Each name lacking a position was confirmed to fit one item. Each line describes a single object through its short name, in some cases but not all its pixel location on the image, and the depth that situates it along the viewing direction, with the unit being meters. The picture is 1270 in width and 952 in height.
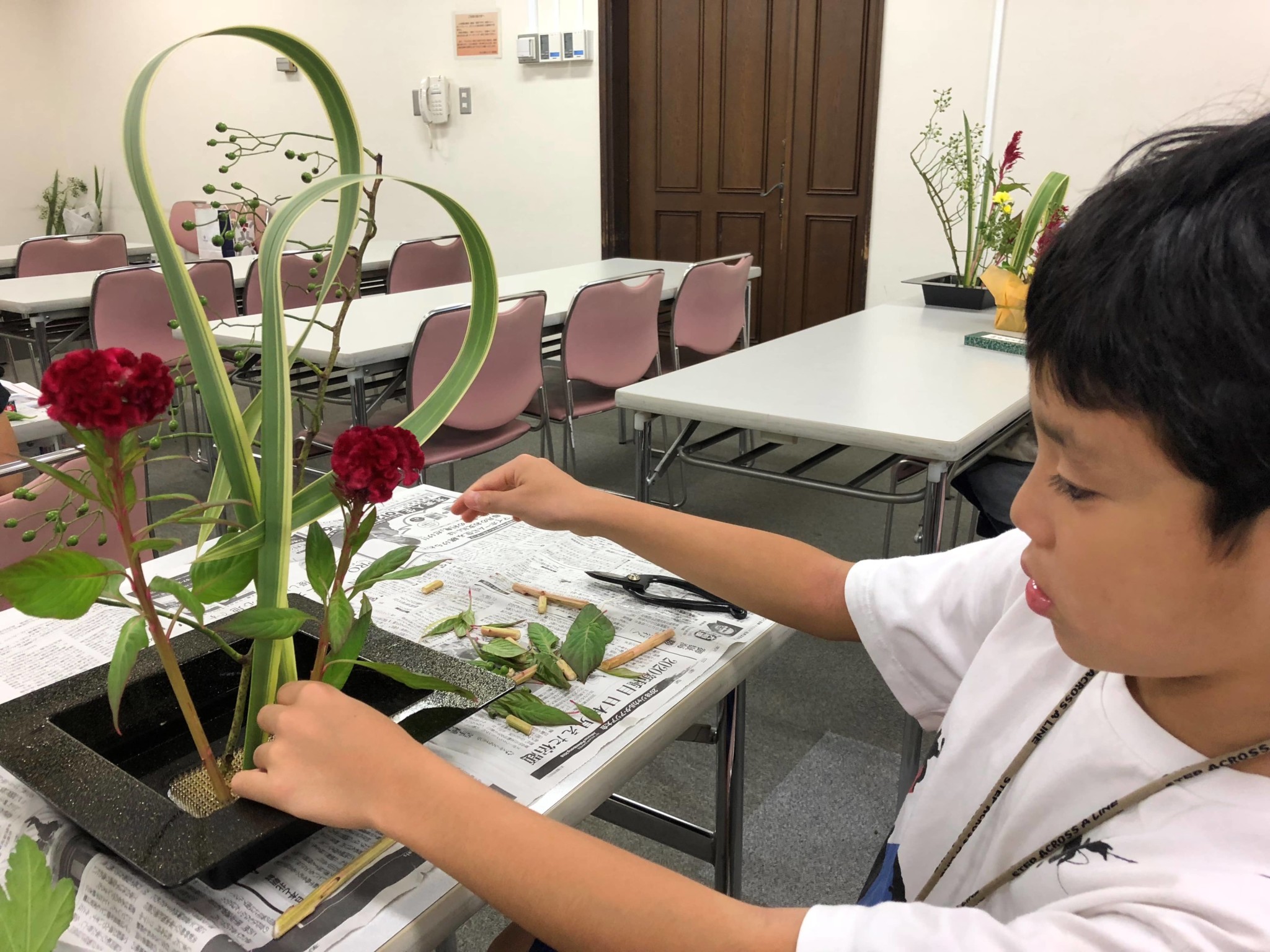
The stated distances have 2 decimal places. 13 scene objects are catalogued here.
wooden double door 4.61
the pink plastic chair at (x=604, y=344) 2.67
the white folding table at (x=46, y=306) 2.99
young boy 0.42
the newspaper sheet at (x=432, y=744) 0.55
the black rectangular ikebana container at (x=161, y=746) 0.55
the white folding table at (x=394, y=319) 2.22
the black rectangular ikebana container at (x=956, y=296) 2.72
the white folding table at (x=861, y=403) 1.52
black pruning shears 0.93
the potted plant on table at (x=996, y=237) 2.38
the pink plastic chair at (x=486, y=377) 2.28
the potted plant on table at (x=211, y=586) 0.52
